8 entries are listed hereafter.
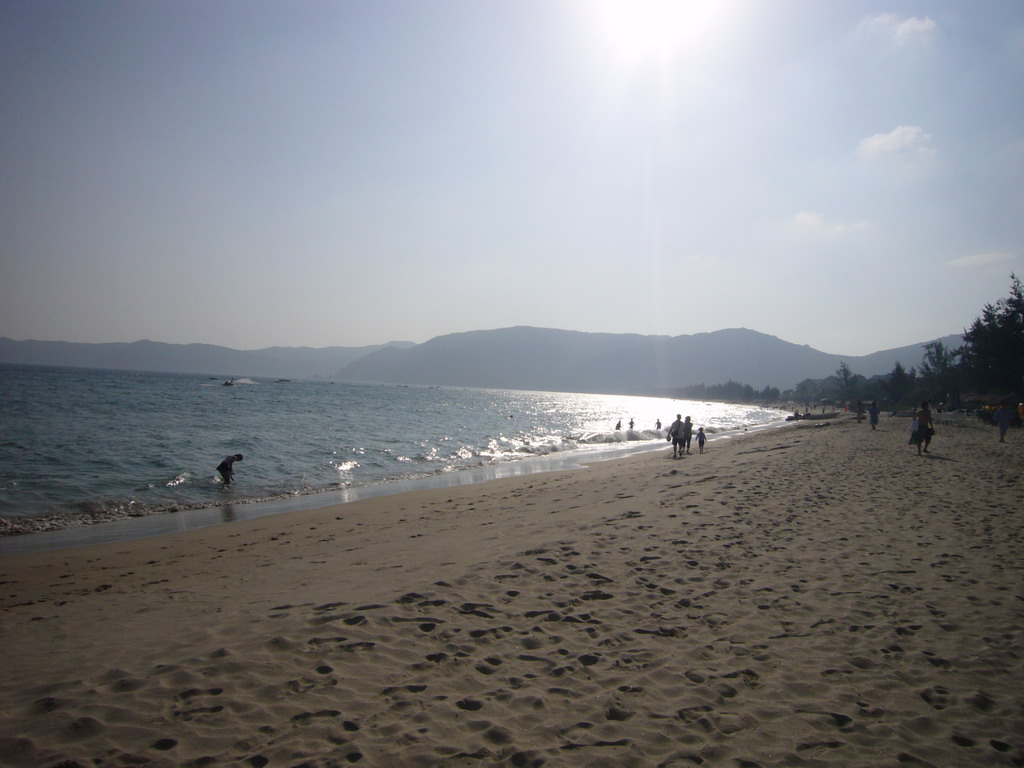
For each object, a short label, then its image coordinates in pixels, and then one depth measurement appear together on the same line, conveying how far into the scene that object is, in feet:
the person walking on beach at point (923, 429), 62.03
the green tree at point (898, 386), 265.75
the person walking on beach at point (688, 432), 83.41
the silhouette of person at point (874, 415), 109.97
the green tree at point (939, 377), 197.87
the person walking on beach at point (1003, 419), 73.85
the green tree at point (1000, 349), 148.97
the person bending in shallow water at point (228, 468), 57.88
